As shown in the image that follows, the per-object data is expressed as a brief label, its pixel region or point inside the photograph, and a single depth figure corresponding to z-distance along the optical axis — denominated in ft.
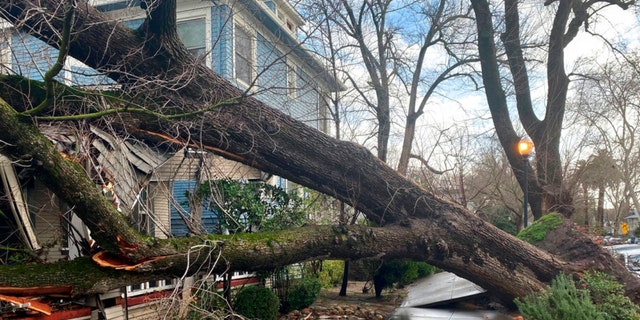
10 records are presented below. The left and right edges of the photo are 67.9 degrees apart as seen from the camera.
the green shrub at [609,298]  21.01
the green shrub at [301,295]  29.63
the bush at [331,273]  41.70
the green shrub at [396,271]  36.17
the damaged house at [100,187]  18.28
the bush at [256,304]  24.17
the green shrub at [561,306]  19.06
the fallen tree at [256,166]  15.25
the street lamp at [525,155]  35.81
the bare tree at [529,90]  38.99
